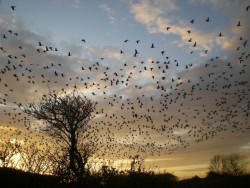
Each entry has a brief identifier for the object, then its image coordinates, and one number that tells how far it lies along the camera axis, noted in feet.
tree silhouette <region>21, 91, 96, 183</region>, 66.33
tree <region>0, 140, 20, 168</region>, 79.64
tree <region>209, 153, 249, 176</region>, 180.86
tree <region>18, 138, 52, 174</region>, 69.87
